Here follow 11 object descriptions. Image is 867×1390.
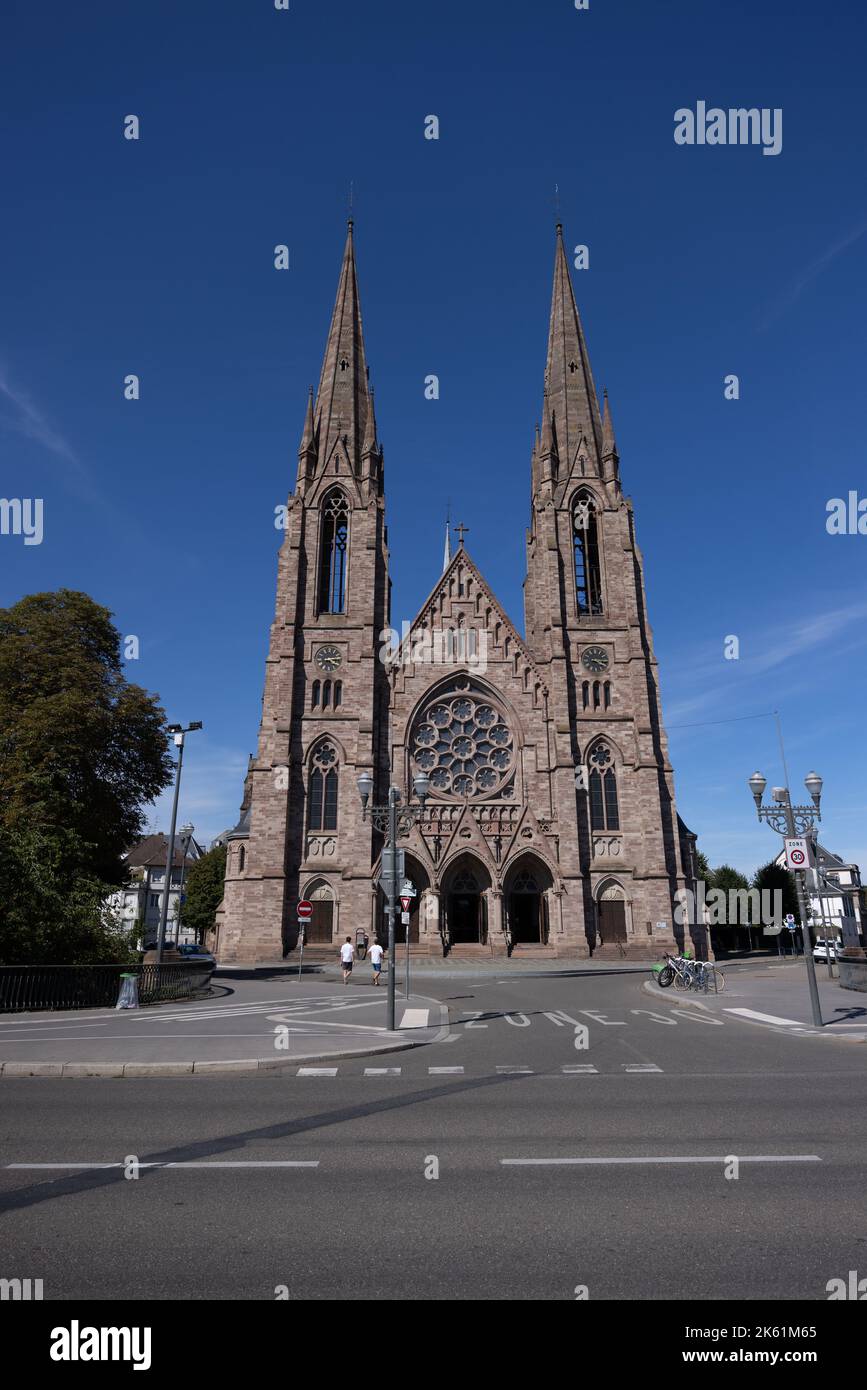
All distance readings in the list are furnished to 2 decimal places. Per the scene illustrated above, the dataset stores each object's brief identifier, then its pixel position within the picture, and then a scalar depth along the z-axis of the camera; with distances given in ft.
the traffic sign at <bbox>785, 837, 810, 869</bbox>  53.47
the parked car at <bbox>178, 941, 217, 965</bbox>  145.63
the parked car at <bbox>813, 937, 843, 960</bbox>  171.01
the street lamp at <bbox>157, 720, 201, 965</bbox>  80.69
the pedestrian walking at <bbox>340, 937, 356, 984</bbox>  86.53
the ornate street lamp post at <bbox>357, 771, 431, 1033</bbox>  51.93
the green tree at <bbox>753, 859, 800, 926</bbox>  228.84
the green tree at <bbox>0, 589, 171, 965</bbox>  64.54
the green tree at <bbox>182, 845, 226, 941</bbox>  213.46
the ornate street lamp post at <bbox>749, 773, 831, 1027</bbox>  56.34
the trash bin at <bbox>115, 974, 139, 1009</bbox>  60.13
